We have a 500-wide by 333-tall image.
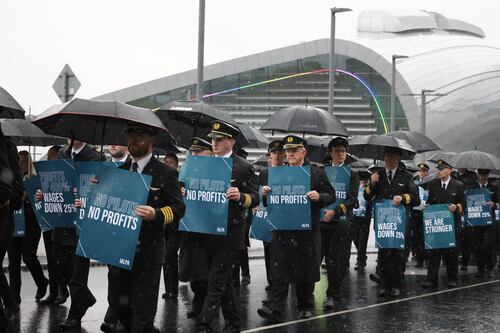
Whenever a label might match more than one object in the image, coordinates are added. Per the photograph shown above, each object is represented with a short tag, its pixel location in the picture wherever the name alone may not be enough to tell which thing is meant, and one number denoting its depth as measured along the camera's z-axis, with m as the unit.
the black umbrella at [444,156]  16.39
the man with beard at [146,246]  6.77
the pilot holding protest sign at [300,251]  9.54
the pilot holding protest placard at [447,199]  13.62
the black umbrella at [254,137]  14.35
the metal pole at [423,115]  46.16
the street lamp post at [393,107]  40.75
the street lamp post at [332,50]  25.62
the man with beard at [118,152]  9.16
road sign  15.15
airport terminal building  58.62
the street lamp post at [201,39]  19.19
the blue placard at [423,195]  18.00
